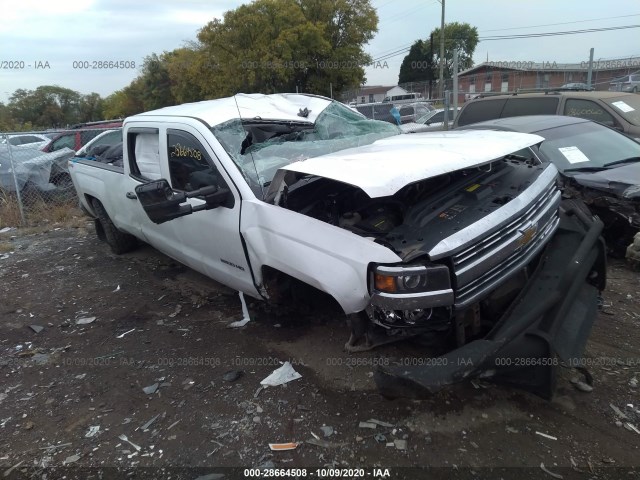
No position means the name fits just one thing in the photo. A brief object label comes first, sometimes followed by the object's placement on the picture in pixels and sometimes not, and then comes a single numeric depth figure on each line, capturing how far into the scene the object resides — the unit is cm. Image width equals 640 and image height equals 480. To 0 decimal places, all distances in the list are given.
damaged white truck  246
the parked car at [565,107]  727
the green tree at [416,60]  6444
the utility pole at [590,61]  1295
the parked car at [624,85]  2008
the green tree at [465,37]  8128
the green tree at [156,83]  5184
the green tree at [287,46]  3175
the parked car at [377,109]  1717
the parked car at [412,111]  2022
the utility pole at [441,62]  2988
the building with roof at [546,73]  2988
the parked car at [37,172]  969
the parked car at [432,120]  1603
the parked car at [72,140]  1266
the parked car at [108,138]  1021
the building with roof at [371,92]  3244
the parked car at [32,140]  1280
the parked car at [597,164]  449
